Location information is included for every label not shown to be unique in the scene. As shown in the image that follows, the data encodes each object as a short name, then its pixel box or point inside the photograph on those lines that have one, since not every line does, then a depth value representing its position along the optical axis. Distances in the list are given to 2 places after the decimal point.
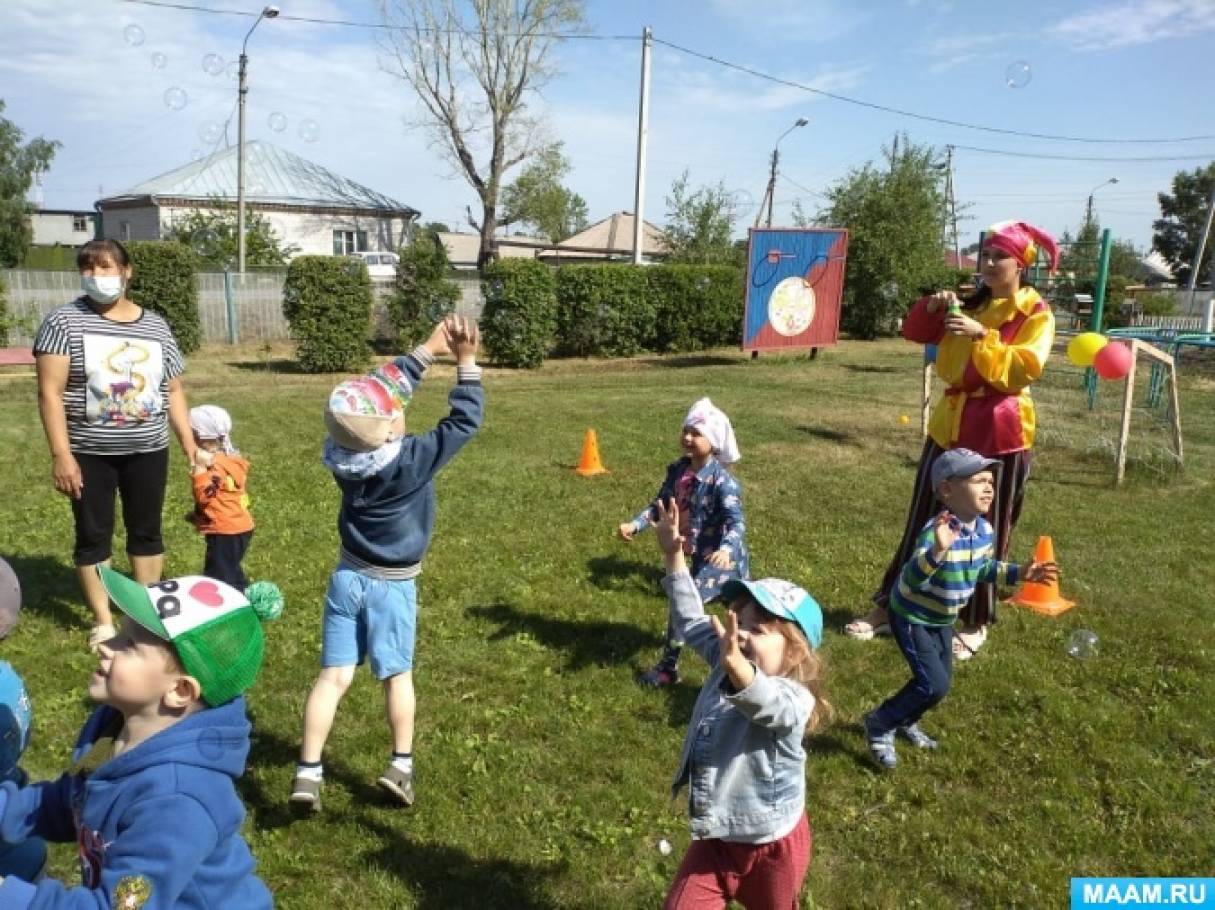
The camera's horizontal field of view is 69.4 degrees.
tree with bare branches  35.00
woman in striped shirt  4.54
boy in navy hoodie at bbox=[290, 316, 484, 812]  3.28
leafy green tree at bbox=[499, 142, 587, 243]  65.69
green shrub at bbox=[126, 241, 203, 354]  17.61
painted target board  18.92
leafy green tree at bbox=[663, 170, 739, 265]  29.30
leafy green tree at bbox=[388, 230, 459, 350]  19.53
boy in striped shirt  4.06
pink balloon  6.95
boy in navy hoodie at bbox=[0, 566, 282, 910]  1.77
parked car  36.31
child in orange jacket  5.10
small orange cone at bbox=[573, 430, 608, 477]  9.60
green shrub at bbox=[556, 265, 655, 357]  20.47
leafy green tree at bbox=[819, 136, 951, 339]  25.62
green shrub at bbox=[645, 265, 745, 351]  21.78
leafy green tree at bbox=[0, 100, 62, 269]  56.16
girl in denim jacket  2.54
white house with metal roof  40.81
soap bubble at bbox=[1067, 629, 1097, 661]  5.30
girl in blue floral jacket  4.73
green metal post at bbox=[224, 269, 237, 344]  21.28
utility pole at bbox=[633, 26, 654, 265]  23.45
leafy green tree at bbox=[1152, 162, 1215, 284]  68.38
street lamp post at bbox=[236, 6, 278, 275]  21.88
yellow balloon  7.28
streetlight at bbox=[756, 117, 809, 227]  47.12
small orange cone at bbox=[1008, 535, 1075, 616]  6.12
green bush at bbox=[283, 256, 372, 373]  17.33
